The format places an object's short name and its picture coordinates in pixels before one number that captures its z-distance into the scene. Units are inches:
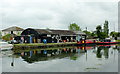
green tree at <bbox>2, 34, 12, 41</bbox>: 1284.9
